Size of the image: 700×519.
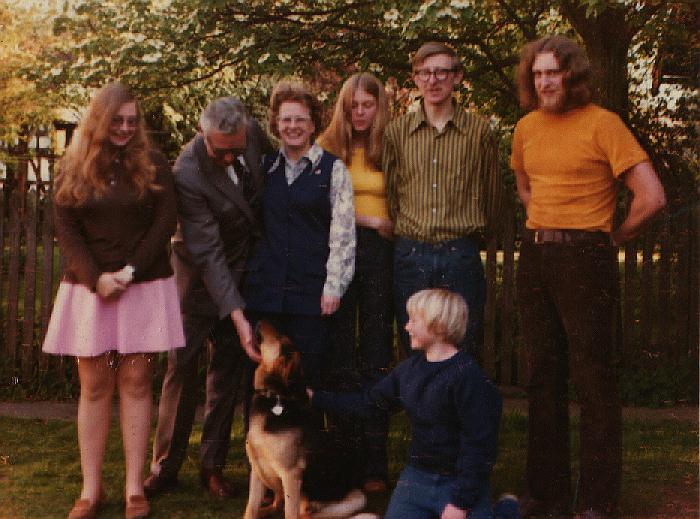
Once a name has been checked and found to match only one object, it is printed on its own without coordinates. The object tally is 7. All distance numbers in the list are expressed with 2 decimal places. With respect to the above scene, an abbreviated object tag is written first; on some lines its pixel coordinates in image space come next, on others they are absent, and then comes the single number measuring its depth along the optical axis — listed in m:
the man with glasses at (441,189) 4.85
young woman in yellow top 5.02
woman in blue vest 4.76
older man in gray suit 4.74
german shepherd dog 4.50
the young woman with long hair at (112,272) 4.55
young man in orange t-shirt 4.42
